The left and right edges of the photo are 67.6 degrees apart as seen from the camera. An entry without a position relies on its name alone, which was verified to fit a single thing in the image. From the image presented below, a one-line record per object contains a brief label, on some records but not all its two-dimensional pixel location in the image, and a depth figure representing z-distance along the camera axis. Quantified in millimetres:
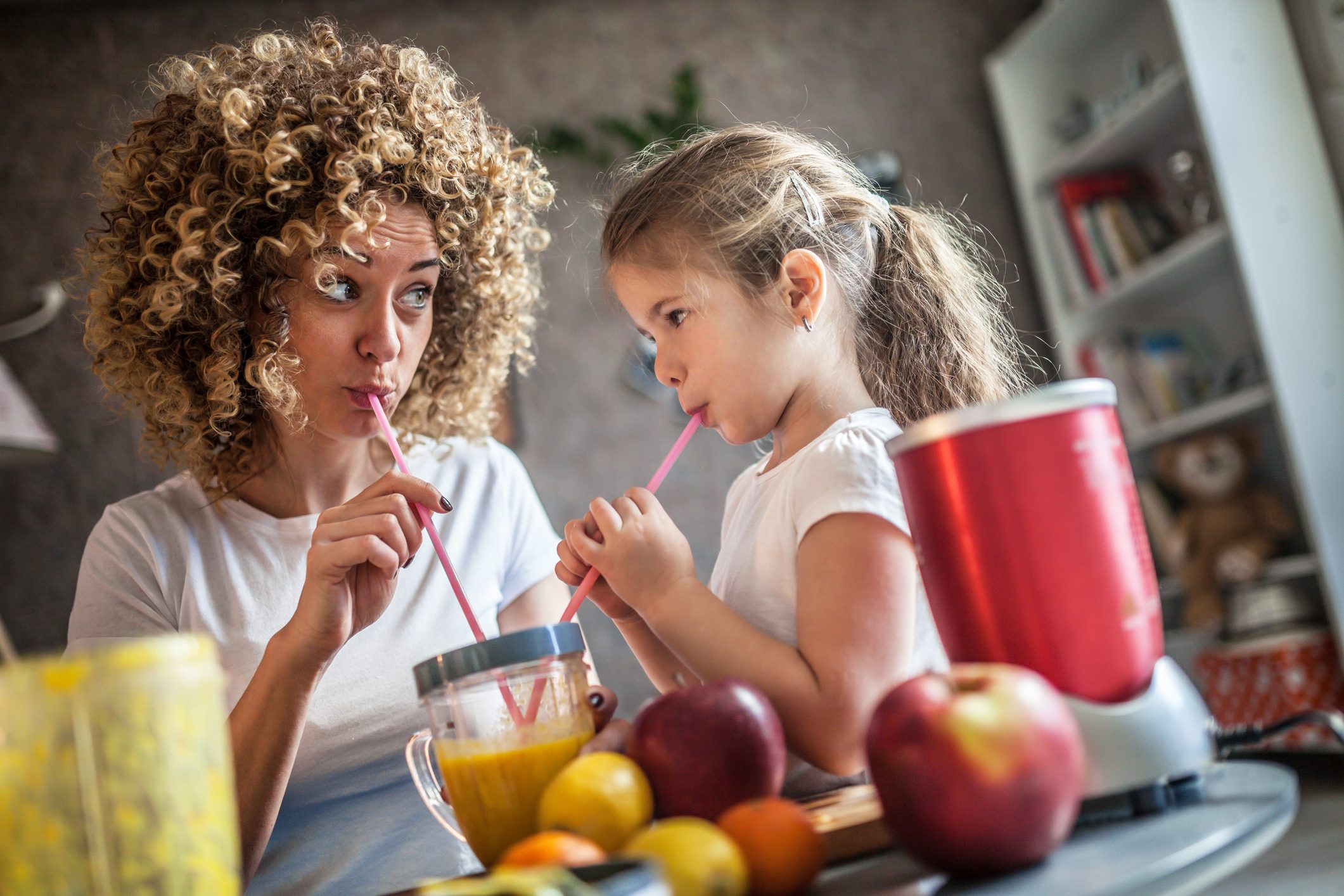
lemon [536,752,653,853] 554
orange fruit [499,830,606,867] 469
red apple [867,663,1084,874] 453
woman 1069
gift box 2393
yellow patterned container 432
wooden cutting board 570
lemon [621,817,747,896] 447
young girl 705
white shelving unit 2426
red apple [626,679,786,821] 588
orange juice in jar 648
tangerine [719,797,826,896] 479
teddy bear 2648
